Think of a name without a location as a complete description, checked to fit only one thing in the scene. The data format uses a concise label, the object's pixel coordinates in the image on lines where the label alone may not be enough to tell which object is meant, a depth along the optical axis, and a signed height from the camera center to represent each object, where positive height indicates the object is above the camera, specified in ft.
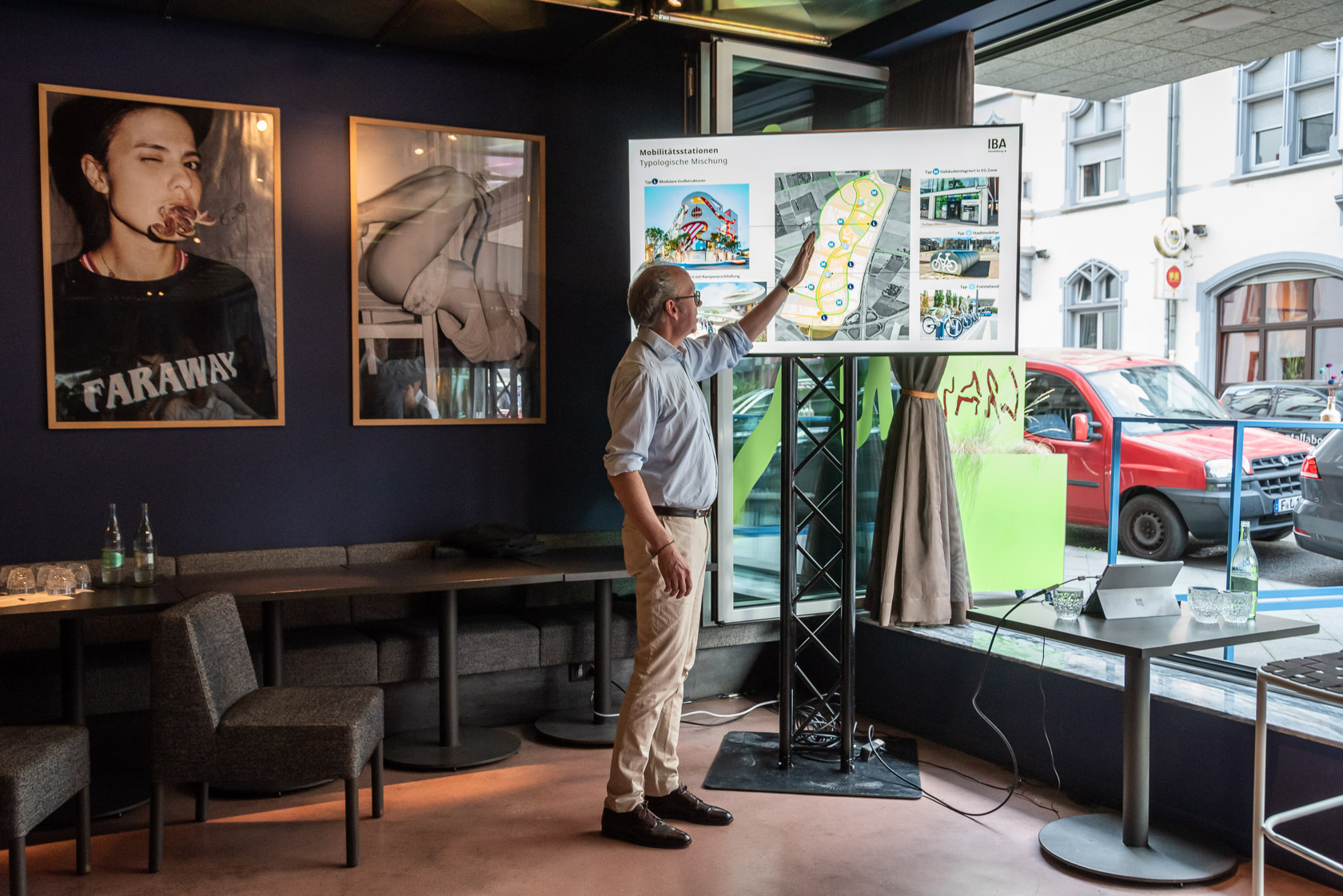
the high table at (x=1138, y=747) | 8.64 -3.23
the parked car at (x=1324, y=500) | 12.95 -1.27
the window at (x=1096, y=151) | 34.88 +9.23
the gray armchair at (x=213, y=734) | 9.03 -3.11
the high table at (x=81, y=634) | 9.71 -2.44
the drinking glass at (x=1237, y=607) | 8.99 -1.86
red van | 17.70 -0.74
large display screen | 11.03 +1.94
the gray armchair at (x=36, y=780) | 7.88 -3.22
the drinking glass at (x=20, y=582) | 10.37 -1.95
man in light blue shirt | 9.41 -1.10
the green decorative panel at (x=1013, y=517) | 14.02 -1.64
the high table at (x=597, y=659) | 12.66 -3.45
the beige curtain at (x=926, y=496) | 12.76 -1.22
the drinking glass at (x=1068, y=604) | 9.34 -1.90
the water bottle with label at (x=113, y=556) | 10.94 -1.76
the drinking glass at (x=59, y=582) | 10.39 -1.95
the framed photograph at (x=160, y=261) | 12.09 +1.73
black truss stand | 11.40 -3.70
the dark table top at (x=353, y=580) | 9.98 -2.13
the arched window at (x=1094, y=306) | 37.93 +3.91
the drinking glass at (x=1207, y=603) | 9.15 -1.86
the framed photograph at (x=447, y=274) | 13.78 +1.80
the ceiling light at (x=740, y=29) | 12.50 +4.95
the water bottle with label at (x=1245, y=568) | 9.57 -1.60
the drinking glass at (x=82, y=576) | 10.66 -1.95
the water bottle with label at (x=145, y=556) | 11.14 -1.79
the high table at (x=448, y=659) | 11.69 -3.20
